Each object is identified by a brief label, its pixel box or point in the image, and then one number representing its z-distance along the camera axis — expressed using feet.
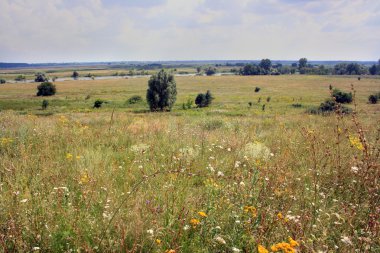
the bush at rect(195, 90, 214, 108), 199.87
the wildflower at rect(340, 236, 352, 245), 7.38
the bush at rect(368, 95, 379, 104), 204.36
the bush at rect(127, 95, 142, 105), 216.13
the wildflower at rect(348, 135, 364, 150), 19.29
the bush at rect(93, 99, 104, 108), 189.75
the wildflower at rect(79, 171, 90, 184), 11.60
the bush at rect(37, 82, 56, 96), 268.62
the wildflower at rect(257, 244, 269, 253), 6.42
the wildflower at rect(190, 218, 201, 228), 8.47
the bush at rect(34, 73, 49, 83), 437.58
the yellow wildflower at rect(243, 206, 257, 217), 9.54
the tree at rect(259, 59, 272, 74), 566.97
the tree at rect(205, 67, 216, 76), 600.80
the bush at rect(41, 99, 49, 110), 187.13
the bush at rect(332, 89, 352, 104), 177.19
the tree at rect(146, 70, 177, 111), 171.83
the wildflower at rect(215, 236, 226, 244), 7.93
